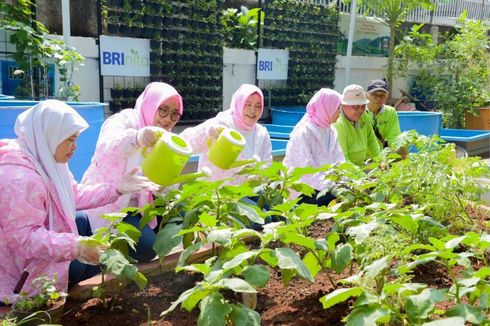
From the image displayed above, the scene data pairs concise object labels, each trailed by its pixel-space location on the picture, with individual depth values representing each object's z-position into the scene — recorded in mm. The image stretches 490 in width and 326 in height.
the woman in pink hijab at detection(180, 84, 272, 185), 3373
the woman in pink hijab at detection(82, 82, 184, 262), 2449
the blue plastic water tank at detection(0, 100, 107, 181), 3804
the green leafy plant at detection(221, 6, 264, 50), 8156
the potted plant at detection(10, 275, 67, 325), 1563
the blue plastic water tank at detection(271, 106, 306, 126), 7953
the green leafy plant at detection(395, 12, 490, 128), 9406
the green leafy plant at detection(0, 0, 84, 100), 4855
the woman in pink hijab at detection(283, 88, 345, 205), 3670
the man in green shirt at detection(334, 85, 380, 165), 4023
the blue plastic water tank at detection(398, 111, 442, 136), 6770
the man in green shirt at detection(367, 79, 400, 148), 4684
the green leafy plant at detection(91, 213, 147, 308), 1601
